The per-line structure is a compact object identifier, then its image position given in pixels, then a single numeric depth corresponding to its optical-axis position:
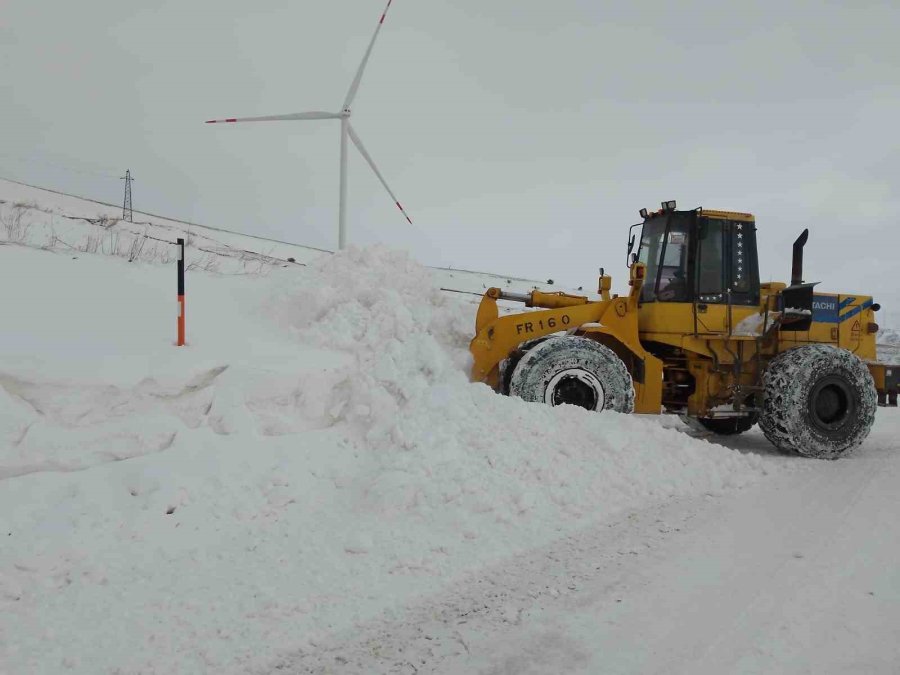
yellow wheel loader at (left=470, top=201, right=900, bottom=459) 7.47
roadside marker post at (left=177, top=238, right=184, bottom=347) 5.42
